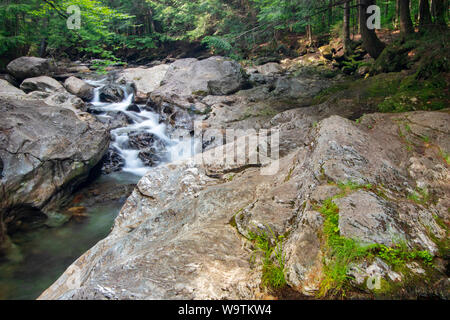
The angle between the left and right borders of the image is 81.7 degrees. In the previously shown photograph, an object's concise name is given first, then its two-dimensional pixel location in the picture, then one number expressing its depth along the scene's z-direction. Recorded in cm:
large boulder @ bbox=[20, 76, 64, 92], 1296
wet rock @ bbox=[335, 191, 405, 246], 193
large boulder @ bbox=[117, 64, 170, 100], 1418
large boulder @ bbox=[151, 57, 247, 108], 1224
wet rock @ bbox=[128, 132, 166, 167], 998
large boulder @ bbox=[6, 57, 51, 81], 1398
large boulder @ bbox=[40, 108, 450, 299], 195
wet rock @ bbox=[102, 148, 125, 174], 948
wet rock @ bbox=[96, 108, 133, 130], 1175
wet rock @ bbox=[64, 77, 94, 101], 1386
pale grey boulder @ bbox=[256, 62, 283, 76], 1675
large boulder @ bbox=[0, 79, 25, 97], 1015
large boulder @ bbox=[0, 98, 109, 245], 640
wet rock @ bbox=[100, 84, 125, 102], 1411
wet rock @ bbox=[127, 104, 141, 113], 1329
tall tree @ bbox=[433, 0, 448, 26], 884
